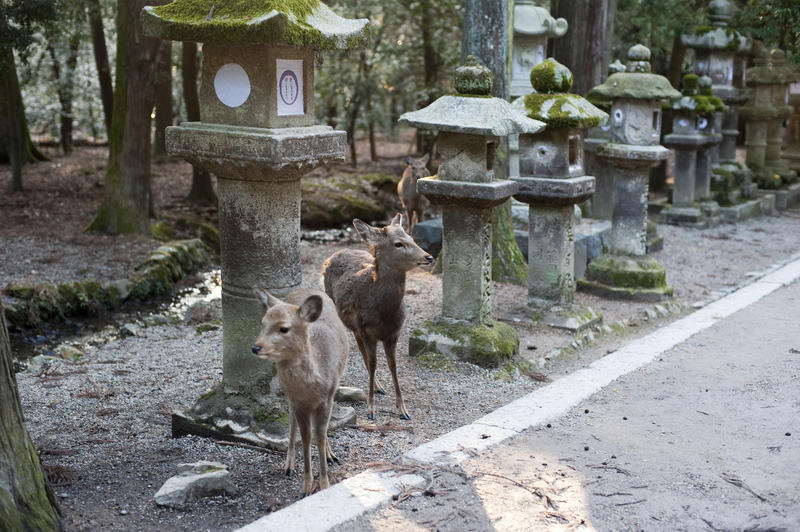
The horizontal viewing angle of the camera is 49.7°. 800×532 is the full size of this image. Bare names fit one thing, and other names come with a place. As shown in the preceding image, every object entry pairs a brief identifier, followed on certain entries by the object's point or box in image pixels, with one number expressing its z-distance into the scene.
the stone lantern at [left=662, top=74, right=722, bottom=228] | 15.39
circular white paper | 5.53
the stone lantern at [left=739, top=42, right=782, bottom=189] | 18.41
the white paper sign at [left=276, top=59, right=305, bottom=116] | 5.55
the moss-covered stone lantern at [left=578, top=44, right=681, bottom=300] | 10.43
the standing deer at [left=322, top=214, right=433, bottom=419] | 6.51
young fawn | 4.78
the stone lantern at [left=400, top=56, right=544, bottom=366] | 7.46
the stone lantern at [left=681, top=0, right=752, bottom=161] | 16.44
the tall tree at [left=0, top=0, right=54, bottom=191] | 12.27
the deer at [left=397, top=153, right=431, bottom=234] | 13.18
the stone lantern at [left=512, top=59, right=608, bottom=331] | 8.73
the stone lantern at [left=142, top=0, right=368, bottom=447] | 5.38
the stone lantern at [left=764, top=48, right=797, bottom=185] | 18.34
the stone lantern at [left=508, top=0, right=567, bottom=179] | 12.41
